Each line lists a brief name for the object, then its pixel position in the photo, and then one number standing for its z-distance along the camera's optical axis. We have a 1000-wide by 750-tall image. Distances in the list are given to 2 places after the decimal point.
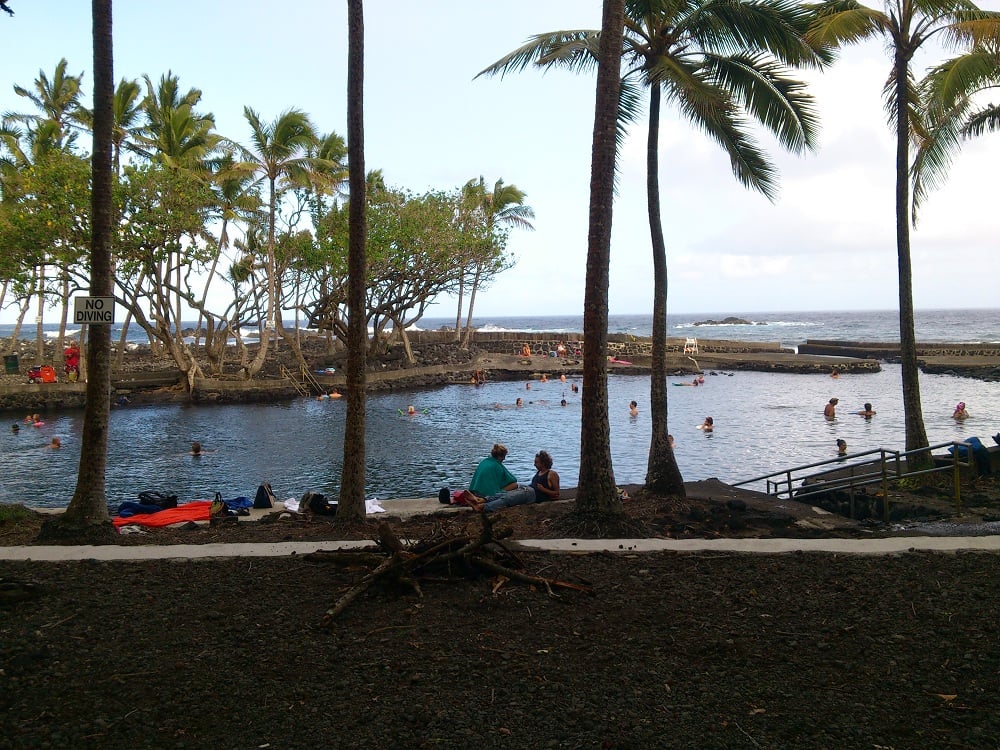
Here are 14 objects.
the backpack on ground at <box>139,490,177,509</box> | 12.67
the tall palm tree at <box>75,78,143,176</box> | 31.89
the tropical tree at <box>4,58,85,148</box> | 35.34
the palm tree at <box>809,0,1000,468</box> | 11.43
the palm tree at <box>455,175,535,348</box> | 46.41
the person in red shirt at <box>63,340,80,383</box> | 37.19
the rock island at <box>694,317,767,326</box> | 166.50
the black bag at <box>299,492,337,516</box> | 11.12
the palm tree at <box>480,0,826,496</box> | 11.04
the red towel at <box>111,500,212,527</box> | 11.33
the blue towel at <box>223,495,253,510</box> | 12.64
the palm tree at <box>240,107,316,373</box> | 34.34
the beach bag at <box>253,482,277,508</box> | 13.06
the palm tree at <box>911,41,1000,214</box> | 11.66
